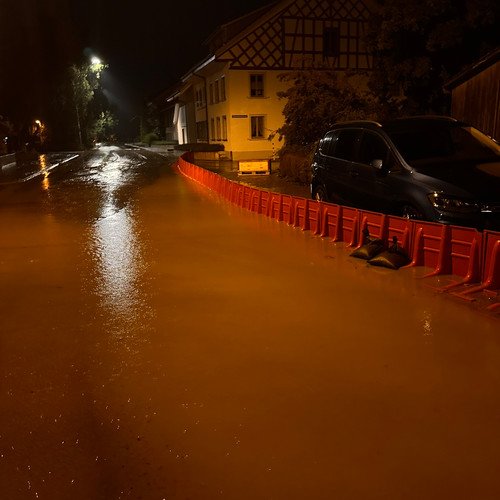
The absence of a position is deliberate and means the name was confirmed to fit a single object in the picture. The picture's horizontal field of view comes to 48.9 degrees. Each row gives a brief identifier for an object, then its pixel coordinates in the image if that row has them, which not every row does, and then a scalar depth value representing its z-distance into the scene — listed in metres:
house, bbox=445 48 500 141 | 13.24
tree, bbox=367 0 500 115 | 17.77
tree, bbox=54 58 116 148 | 56.75
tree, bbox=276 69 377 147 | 20.67
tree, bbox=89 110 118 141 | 73.44
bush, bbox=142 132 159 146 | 73.19
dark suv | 7.60
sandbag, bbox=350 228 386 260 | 8.18
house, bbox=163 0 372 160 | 34.53
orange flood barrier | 6.57
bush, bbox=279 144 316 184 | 19.03
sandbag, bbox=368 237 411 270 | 7.74
